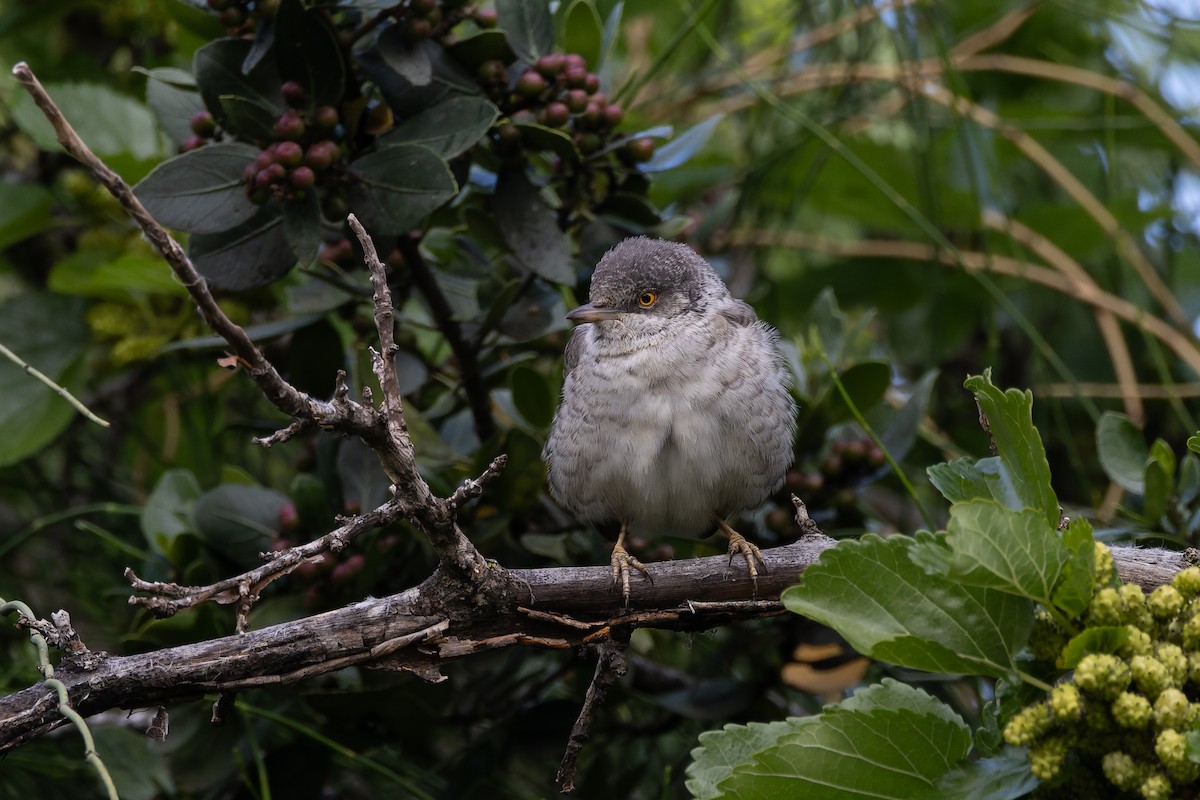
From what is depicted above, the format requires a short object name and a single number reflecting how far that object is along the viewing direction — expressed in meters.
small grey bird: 6.15
